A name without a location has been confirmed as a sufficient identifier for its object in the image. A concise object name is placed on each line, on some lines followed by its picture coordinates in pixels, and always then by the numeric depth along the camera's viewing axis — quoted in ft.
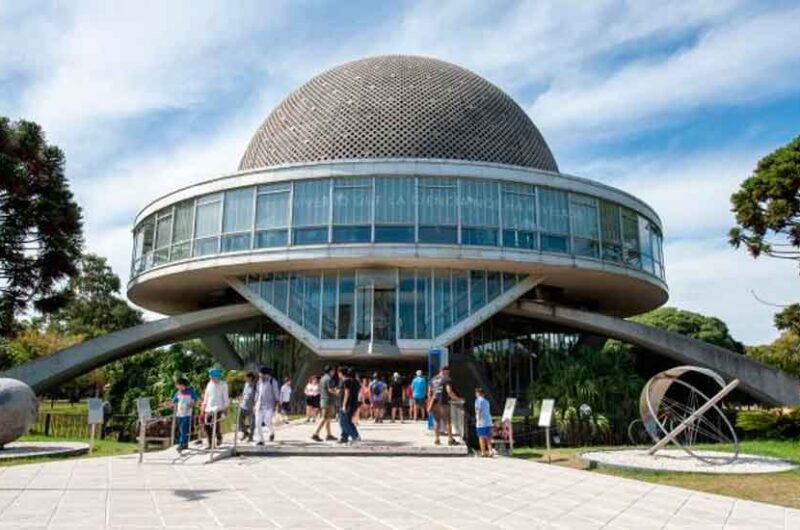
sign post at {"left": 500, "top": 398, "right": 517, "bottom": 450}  40.91
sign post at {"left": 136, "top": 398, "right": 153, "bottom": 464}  33.32
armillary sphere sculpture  33.47
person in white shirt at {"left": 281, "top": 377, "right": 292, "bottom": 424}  54.29
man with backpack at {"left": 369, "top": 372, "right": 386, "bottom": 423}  55.62
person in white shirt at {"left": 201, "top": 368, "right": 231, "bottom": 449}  34.58
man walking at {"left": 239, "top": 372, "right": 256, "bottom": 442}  38.75
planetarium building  67.26
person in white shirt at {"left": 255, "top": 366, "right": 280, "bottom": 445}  37.24
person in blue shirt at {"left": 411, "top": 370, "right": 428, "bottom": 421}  51.90
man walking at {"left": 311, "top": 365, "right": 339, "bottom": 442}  38.27
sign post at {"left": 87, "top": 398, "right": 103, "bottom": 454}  37.73
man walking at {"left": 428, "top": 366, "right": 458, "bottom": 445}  38.68
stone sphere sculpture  35.60
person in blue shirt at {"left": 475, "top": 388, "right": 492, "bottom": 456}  37.37
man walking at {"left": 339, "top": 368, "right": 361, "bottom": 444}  37.60
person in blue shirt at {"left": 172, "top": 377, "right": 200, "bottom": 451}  34.76
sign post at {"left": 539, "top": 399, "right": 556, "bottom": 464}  36.73
